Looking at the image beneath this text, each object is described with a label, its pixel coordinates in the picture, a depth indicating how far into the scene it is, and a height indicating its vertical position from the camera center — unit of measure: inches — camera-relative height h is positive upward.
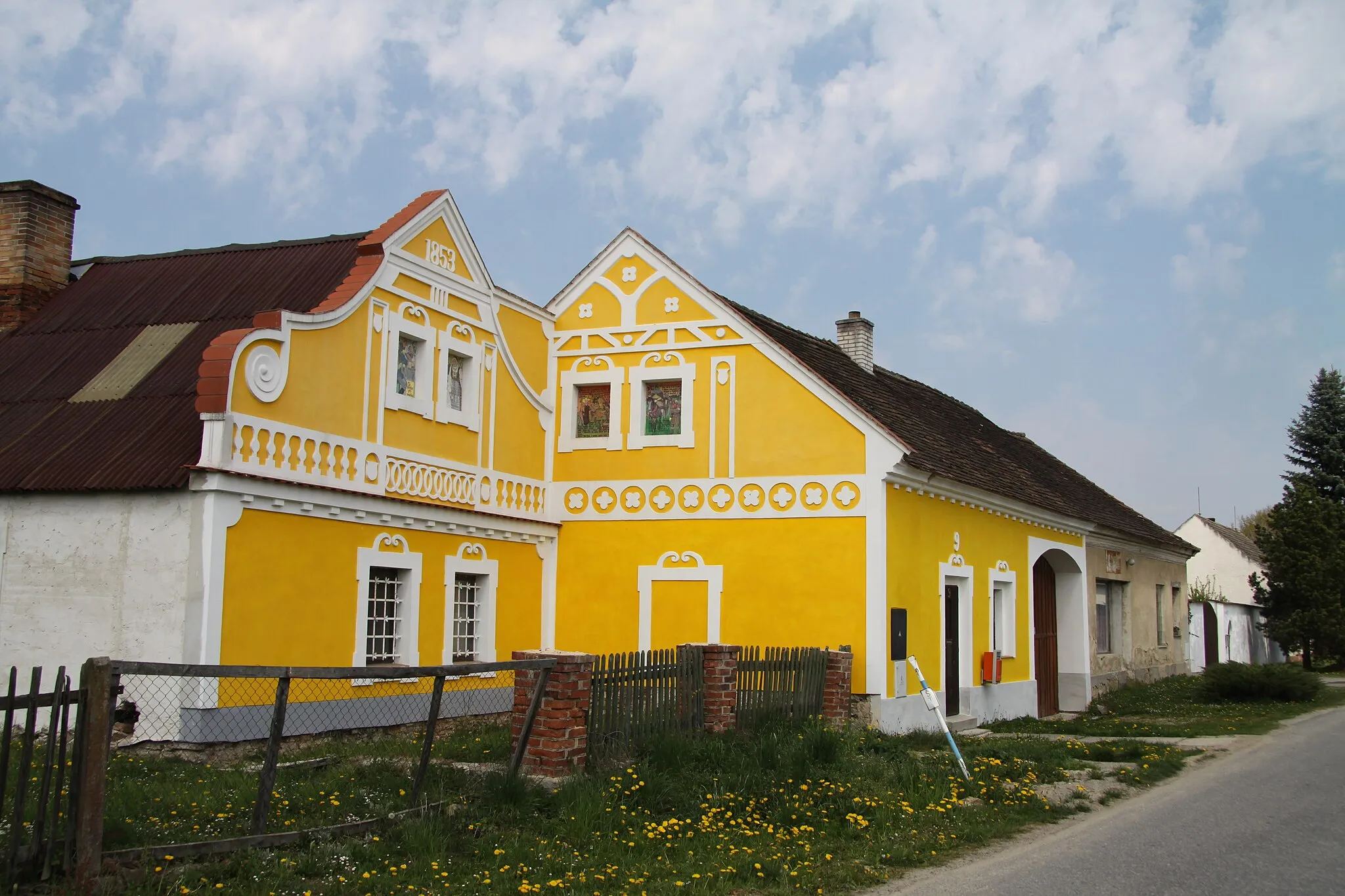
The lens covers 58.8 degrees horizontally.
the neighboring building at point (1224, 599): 1475.1 +48.5
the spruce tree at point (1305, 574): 1327.5 +61.5
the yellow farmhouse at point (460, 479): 492.1 +69.8
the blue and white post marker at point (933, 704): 456.4 -31.1
